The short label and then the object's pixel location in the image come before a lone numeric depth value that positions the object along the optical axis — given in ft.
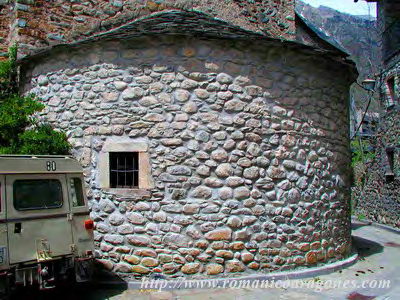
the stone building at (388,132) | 55.72
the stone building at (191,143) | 22.26
